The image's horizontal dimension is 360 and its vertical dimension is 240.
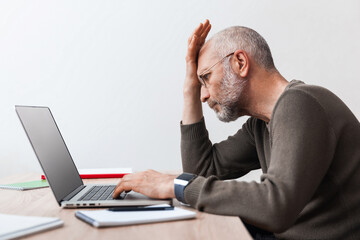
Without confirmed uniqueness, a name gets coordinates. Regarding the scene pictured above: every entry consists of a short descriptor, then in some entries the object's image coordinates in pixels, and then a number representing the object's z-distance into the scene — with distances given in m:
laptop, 0.92
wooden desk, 0.67
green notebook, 1.26
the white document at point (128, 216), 0.72
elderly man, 0.83
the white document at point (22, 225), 0.65
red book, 1.59
